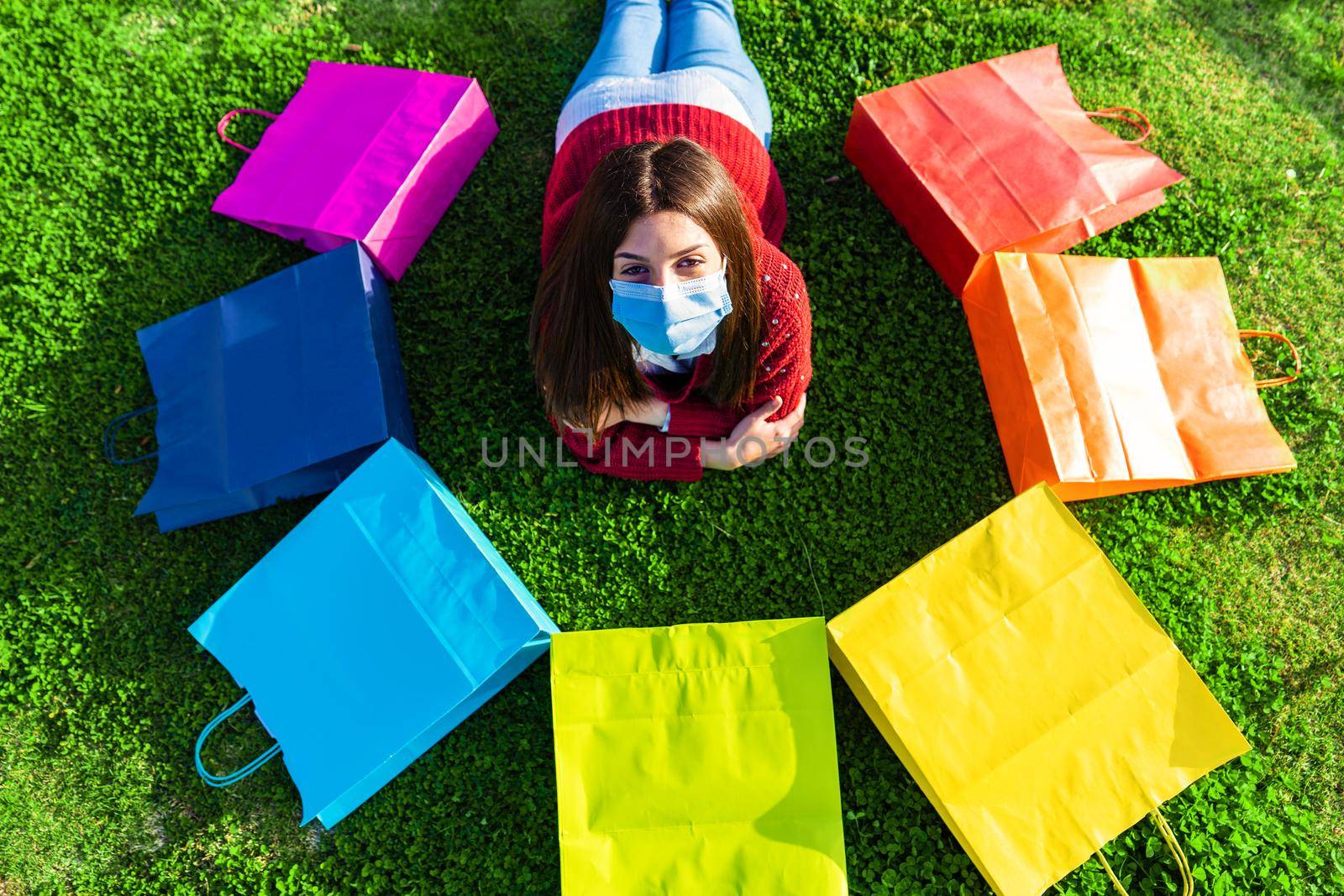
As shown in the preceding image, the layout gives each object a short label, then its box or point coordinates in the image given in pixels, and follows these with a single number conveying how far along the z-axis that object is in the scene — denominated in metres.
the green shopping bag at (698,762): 2.45
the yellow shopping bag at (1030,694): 2.45
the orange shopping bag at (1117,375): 2.73
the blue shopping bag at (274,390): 2.85
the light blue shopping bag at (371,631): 2.60
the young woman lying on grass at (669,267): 2.17
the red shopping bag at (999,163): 2.93
